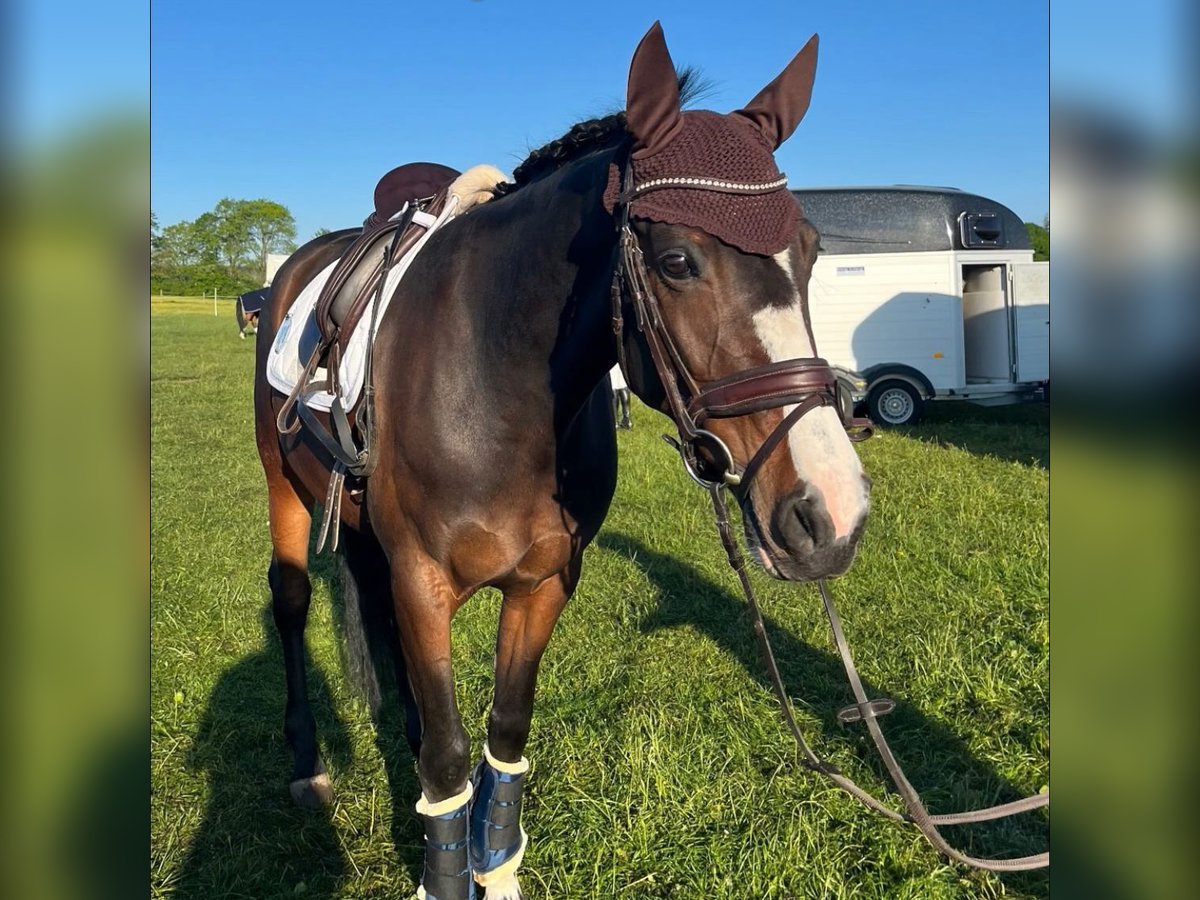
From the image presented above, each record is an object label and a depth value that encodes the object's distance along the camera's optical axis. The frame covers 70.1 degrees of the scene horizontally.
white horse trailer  13.16
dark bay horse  1.64
